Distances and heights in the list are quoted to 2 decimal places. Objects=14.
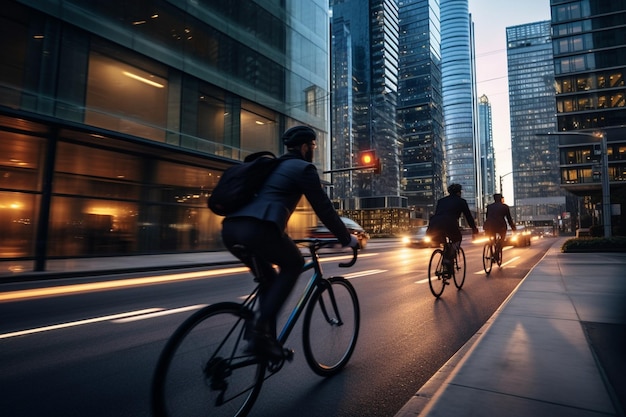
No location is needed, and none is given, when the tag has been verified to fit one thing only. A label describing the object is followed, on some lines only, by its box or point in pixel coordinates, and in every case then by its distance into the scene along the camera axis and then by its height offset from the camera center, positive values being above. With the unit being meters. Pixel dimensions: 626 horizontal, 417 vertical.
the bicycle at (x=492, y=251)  9.43 -0.37
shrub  16.31 -0.35
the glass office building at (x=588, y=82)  59.66 +26.91
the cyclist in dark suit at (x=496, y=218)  9.29 +0.50
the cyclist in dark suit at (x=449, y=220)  6.48 +0.31
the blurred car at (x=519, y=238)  22.66 -0.04
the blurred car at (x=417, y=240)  22.97 -0.19
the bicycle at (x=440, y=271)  6.26 -0.60
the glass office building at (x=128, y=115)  13.91 +5.94
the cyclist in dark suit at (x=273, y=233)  2.20 +0.02
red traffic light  19.30 +4.15
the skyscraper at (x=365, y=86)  108.81 +46.57
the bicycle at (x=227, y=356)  1.89 -0.72
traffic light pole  19.19 +3.73
